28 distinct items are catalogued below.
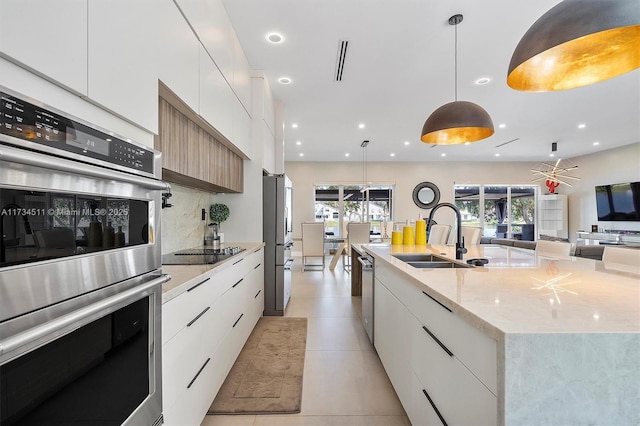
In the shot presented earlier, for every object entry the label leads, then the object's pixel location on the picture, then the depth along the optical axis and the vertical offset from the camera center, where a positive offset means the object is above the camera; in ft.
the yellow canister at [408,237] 10.28 -0.71
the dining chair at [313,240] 20.72 -1.65
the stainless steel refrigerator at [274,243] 11.48 -1.03
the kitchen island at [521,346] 2.54 -1.27
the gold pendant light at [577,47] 3.66 +2.57
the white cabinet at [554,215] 27.48 +0.14
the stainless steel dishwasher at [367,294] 8.45 -2.35
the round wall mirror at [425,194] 29.55 +2.31
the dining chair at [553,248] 8.61 -0.98
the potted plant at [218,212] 10.62 +0.19
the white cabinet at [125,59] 3.11 +1.93
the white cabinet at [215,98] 6.49 +2.98
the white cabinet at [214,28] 5.85 +4.34
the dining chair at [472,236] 14.27 -0.95
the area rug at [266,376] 6.00 -3.87
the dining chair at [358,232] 20.72 -1.08
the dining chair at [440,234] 14.97 -0.91
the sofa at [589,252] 13.12 -1.60
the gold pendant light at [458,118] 7.56 +2.62
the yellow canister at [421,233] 10.22 -0.57
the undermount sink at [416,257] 7.93 -1.11
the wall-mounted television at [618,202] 21.72 +1.16
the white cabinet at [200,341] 4.13 -2.22
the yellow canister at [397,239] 10.35 -0.79
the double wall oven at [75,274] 2.06 -0.50
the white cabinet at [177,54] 4.64 +2.93
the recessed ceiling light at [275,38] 8.75 +5.47
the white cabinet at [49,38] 2.20 +1.52
